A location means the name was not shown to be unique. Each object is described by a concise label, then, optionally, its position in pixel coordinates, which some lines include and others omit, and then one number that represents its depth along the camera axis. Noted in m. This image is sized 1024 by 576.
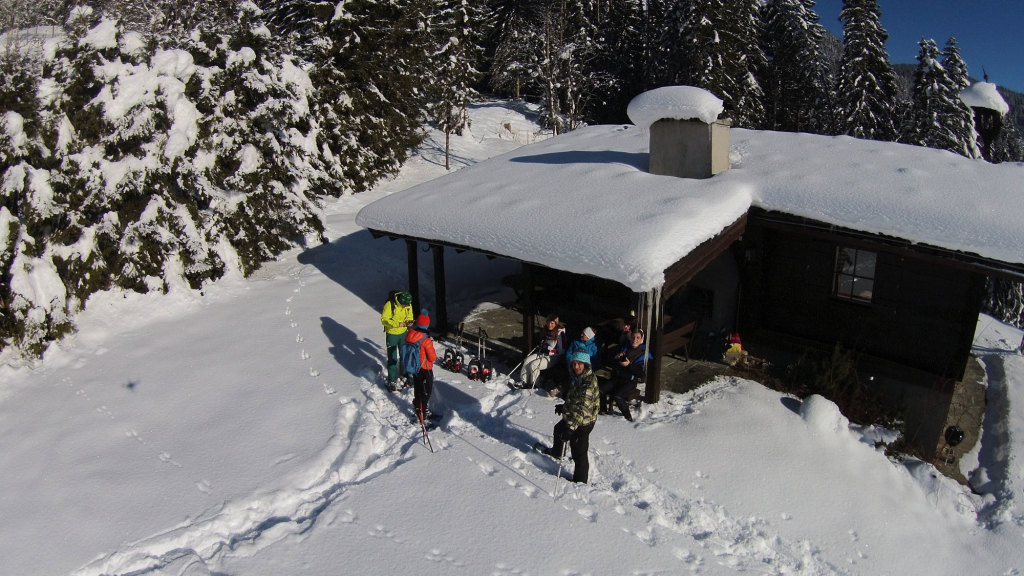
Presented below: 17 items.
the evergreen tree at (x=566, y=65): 31.41
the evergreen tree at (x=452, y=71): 28.61
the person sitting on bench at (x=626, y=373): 8.34
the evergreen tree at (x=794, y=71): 38.53
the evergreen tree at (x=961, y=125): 27.48
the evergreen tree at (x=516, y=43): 37.19
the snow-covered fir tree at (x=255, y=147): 13.23
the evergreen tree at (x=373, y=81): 20.95
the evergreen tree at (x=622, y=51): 37.75
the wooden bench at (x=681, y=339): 9.50
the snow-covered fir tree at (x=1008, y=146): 35.12
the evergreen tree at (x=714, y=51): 30.38
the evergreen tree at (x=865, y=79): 32.47
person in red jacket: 7.98
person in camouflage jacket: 6.75
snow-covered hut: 8.20
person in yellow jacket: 8.98
